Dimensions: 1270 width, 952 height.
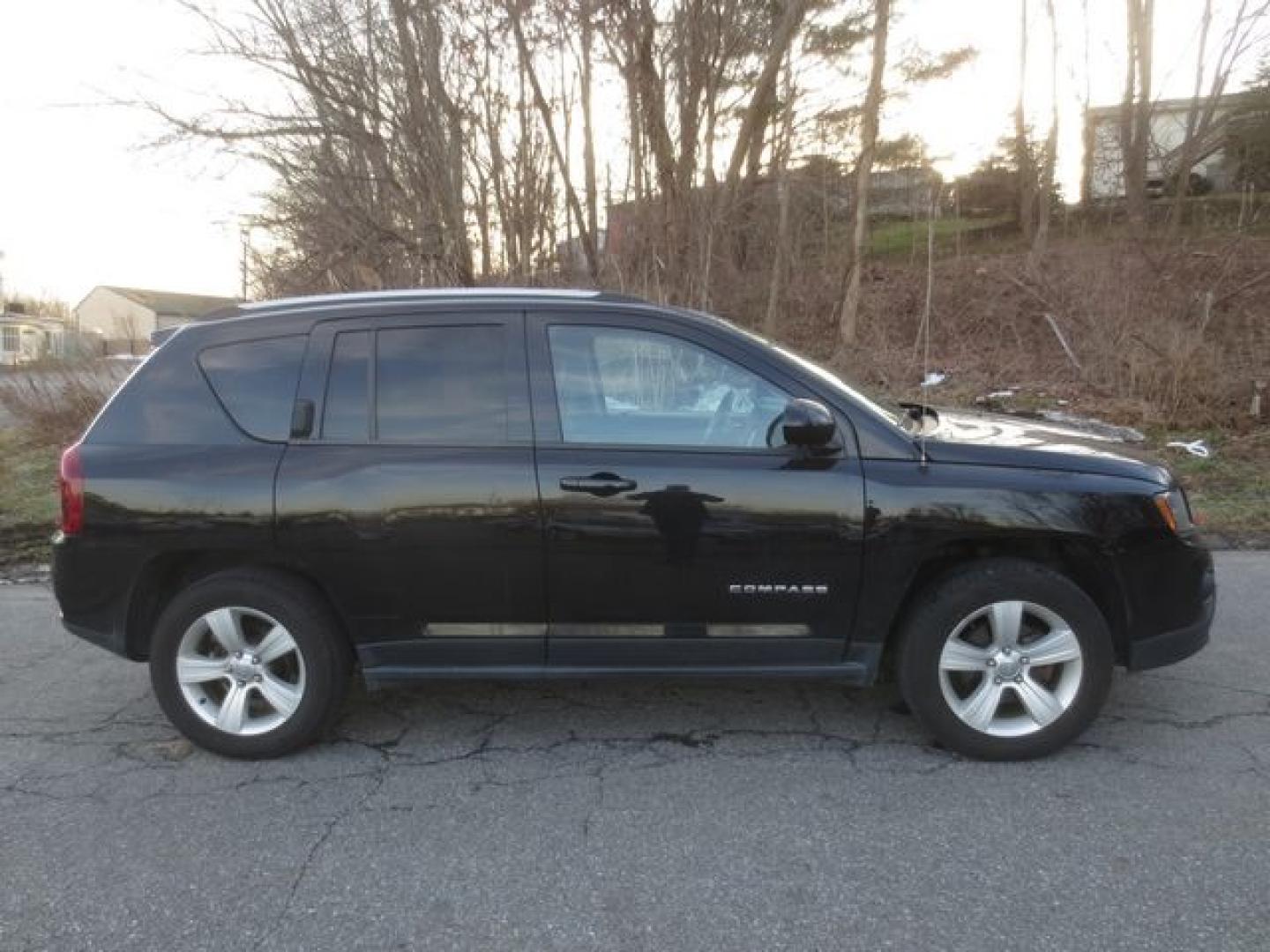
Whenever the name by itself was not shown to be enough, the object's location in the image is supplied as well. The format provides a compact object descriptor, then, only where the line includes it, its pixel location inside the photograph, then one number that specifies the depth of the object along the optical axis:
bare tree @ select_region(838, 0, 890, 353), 12.74
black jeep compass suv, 3.54
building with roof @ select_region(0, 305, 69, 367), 55.00
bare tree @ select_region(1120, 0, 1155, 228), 17.86
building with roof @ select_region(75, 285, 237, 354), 71.00
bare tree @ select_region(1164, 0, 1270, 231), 16.69
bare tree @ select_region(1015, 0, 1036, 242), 21.19
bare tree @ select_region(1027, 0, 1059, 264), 18.45
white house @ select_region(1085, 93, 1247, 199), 18.31
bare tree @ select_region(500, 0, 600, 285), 11.29
